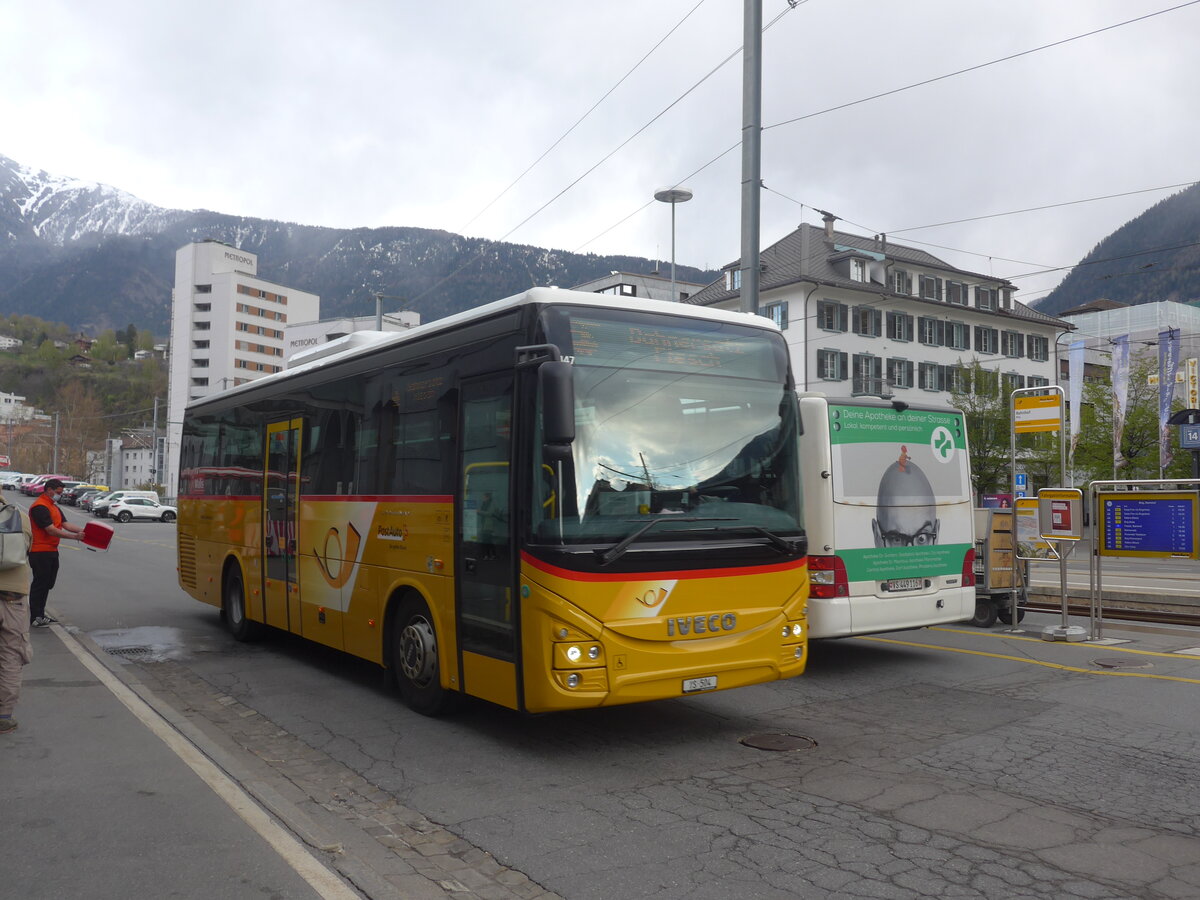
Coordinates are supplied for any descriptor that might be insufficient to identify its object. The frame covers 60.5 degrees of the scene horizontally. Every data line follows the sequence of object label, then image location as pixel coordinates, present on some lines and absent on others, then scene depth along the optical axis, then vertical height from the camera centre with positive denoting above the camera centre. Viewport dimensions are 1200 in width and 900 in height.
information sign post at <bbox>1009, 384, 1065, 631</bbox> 13.99 +1.53
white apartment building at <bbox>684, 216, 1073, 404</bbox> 53.38 +11.46
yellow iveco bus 6.41 +0.06
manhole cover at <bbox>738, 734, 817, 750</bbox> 7.01 -1.54
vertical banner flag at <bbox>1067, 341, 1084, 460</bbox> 35.84 +5.49
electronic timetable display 11.16 +0.02
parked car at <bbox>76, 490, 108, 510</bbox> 70.18 +0.59
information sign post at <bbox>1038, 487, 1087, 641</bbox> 11.98 +0.01
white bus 9.59 +0.05
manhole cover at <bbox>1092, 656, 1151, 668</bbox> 10.10 -1.37
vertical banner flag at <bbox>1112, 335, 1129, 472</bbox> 35.75 +5.12
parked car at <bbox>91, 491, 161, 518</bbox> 58.56 +0.50
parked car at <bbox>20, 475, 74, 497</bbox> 70.74 +1.37
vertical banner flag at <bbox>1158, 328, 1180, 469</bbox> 34.84 +5.37
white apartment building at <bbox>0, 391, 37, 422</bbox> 138.50 +13.68
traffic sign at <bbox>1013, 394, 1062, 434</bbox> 14.00 +1.52
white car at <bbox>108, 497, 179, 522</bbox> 57.72 -0.11
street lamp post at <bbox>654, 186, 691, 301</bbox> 27.10 +8.57
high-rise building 120.25 +21.98
